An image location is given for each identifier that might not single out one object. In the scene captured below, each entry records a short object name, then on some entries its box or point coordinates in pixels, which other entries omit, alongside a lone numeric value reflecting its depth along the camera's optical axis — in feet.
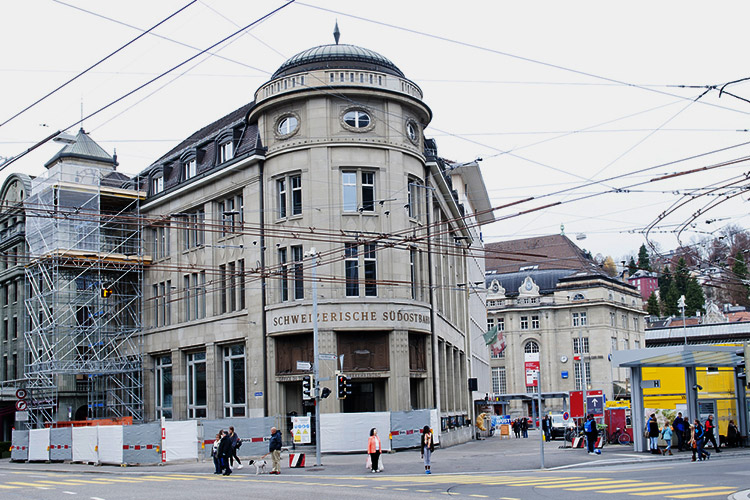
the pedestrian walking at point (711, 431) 98.34
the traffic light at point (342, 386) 96.84
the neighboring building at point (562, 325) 357.20
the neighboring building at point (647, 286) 571.69
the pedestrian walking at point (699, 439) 87.83
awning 96.53
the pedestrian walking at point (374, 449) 85.66
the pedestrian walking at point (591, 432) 103.60
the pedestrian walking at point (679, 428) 101.50
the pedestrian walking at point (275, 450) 89.15
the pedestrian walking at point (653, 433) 99.24
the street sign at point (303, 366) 99.49
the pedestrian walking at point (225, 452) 90.38
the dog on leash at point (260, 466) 89.97
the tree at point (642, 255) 366.51
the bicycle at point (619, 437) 125.29
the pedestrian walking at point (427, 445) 83.97
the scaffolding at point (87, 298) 161.17
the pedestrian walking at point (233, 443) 93.42
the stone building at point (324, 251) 124.36
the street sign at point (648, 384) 105.19
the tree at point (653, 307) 471.62
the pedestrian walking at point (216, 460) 91.81
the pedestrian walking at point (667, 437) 100.71
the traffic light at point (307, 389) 96.84
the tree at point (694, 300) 438.81
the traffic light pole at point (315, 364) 95.09
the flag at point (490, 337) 221.87
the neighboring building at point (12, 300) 193.06
